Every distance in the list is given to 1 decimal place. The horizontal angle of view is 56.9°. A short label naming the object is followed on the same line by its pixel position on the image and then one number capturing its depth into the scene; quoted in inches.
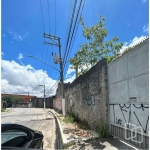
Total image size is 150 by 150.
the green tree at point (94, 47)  400.3
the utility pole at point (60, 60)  548.5
